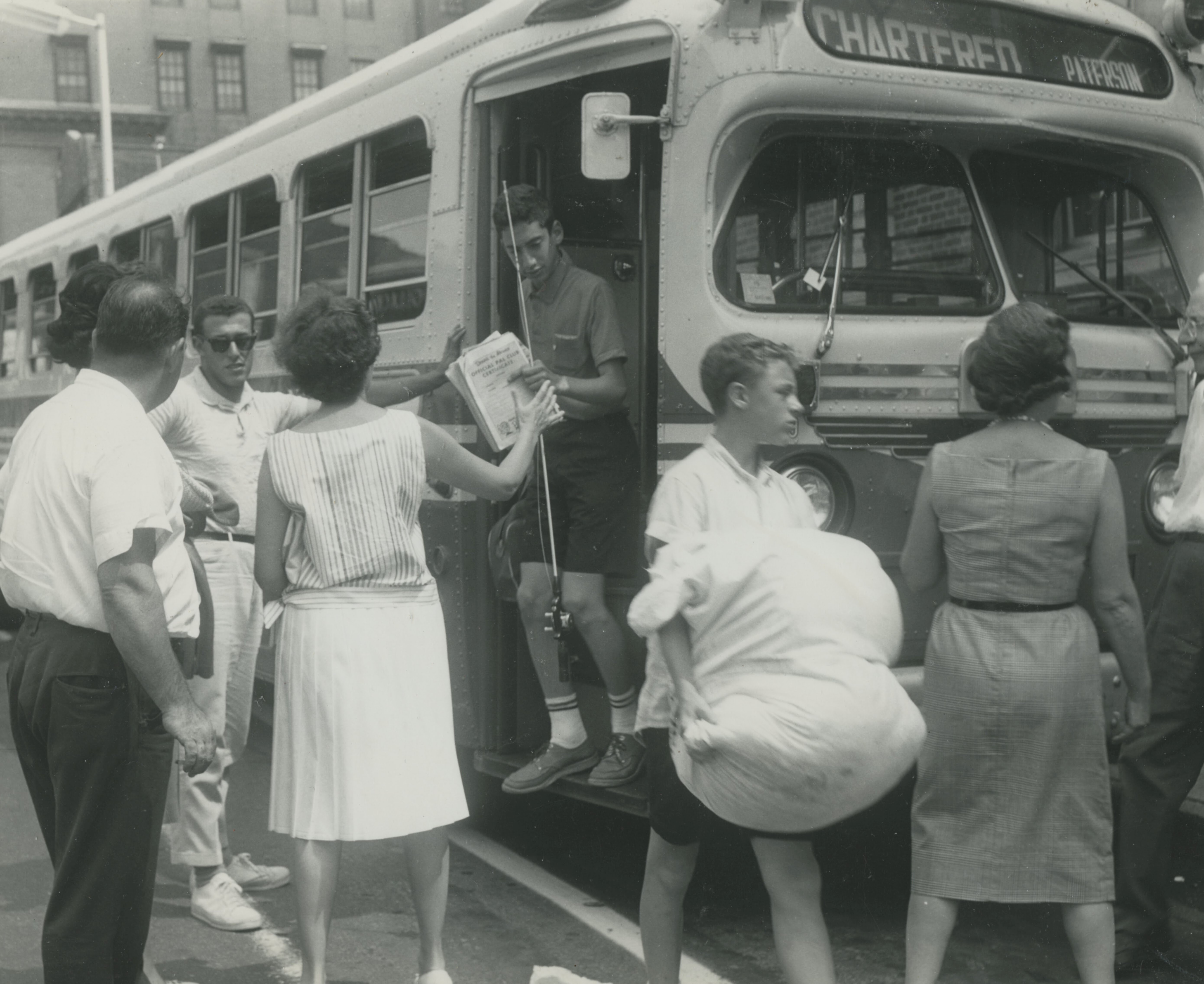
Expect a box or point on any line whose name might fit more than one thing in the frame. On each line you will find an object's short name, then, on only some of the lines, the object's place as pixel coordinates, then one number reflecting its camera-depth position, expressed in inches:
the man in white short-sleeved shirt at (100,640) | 132.0
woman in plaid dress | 146.4
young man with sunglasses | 197.3
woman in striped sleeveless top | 155.3
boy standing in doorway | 206.8
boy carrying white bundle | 140.6
